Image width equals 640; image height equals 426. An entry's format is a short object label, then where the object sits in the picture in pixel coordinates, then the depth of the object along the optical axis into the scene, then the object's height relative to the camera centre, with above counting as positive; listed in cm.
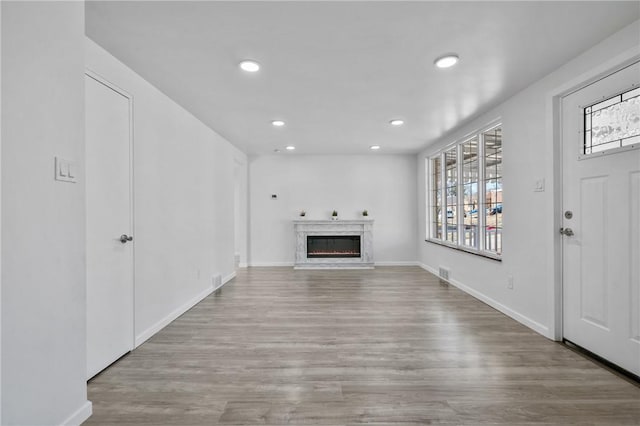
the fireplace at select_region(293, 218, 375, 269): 620 -64
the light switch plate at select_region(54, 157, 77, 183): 146 +23
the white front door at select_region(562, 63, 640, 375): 206 -5
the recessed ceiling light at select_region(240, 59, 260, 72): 238 +121
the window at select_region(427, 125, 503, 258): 372 +28
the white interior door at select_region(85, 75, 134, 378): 208 -8
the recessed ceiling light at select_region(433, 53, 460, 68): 231 +121
